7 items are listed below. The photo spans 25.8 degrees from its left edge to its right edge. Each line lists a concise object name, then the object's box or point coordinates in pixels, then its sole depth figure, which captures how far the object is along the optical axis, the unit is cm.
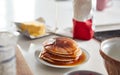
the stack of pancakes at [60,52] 78
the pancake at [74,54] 78
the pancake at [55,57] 78
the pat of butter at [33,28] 100
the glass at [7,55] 62
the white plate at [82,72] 71
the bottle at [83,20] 96
